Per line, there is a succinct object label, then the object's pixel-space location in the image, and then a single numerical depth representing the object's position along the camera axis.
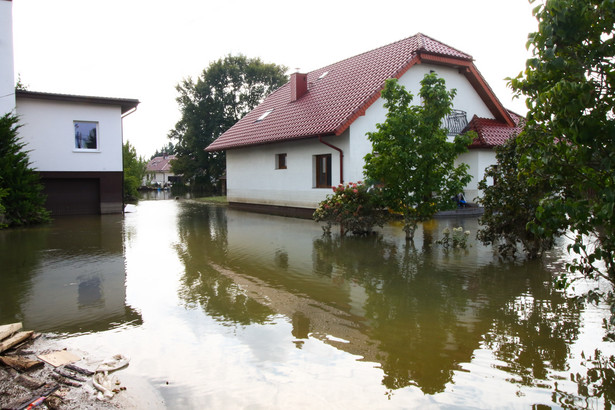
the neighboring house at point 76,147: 19.36
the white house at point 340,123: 16.91
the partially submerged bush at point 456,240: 10.52
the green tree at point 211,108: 42.81
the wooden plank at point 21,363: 4.27
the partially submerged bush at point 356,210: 12.02
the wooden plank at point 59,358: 4.40
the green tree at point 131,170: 34.19
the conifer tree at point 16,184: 15.27
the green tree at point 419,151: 10.37
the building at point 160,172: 99.90
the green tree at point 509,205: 8.33
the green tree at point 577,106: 3.20
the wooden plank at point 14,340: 4.60
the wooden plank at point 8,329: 4.82
